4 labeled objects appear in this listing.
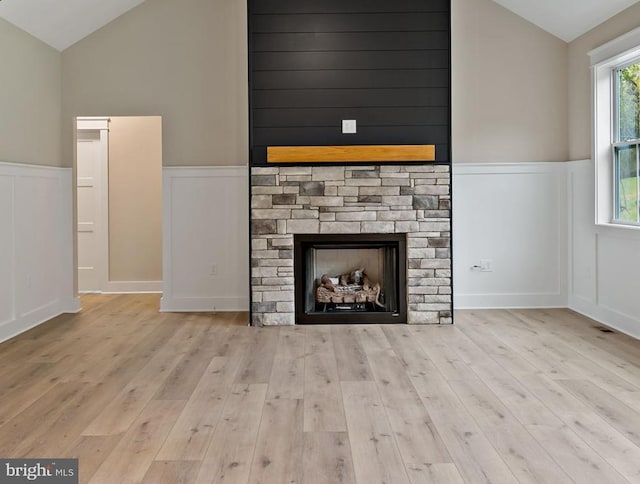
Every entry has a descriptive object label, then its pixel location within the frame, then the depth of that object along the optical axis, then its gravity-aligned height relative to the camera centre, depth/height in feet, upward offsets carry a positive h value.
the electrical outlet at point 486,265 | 20.12 -0.95
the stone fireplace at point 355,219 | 17.93 +0.53
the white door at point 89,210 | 24.44 +1.11
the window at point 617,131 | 16.38 +2.94
